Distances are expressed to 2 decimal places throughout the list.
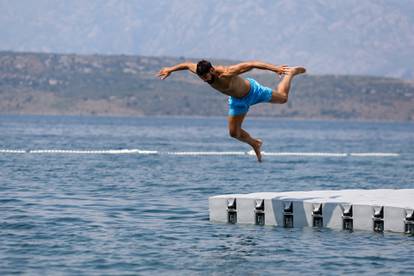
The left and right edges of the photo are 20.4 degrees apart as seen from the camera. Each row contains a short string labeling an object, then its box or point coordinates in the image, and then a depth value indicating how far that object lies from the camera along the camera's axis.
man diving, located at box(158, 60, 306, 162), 25.02
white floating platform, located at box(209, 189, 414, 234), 27.52
